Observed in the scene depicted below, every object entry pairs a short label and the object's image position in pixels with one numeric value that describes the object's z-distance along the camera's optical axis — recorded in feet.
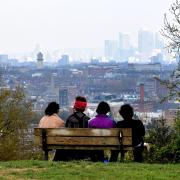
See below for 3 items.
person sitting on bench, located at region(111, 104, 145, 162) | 52.54
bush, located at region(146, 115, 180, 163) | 62.96
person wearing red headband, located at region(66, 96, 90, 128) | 52.67
